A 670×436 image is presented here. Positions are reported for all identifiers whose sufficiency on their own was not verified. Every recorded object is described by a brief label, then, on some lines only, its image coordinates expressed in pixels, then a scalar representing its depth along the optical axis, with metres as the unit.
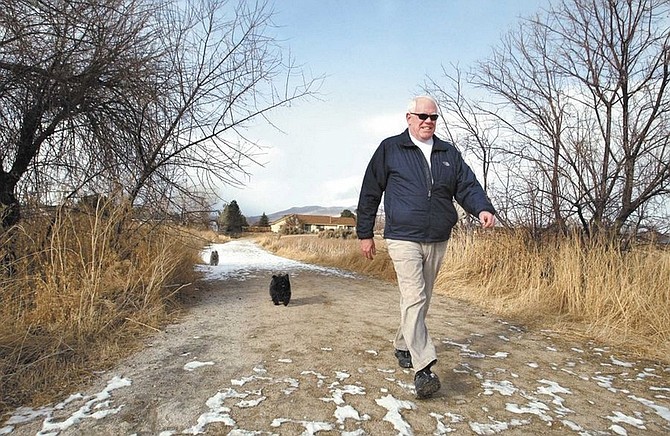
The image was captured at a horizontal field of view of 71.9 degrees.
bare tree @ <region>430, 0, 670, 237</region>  6.16
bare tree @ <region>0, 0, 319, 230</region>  4.35
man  3.20
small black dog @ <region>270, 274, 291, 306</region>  6.01
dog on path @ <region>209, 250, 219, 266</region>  13.85
